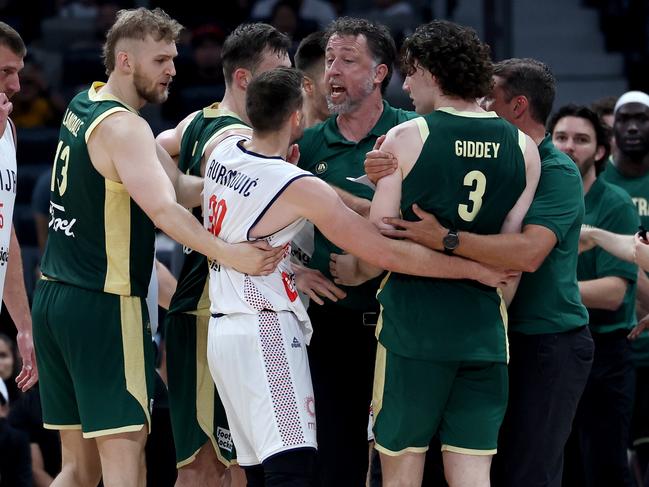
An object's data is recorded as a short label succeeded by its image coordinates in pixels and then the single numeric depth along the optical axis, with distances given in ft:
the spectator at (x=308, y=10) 93.15
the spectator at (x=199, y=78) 82.17
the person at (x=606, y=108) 56.04
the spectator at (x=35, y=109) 84.38
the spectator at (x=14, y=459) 48.32
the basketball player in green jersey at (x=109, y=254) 33.71
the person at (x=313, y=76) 42.42
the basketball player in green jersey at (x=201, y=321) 37.17
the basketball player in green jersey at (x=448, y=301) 32.01
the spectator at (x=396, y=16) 91.35
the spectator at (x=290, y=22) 88.17
